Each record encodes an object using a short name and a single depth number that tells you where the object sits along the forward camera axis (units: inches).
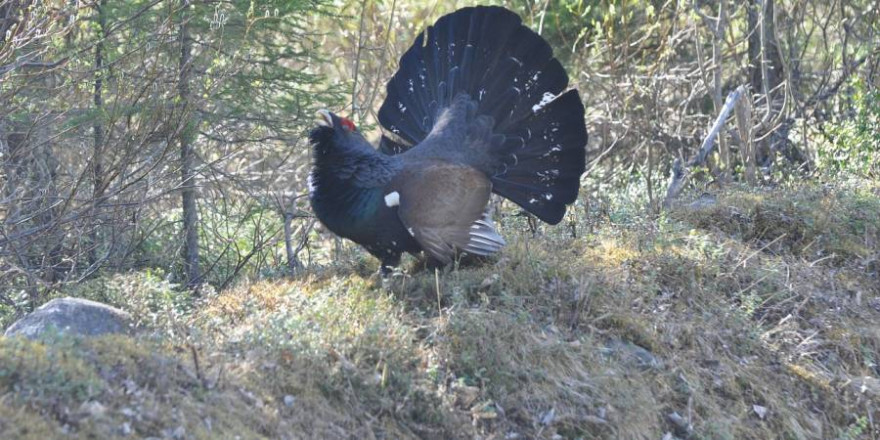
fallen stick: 729.6
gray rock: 429.4
